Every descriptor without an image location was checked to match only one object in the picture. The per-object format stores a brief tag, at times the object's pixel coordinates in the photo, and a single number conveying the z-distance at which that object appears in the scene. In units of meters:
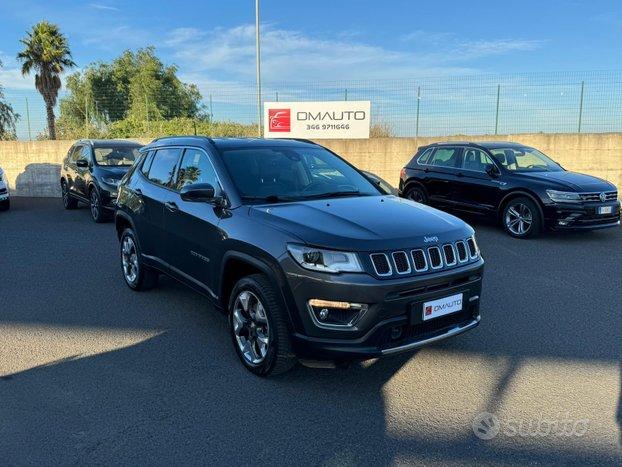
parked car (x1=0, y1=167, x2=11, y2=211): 13.34
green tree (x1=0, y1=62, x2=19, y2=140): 25.93
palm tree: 33.22
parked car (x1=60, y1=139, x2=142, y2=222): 10.98
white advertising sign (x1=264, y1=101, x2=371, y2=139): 16.83
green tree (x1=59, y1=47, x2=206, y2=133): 22.69
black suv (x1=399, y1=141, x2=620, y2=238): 8.56
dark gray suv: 3.23
